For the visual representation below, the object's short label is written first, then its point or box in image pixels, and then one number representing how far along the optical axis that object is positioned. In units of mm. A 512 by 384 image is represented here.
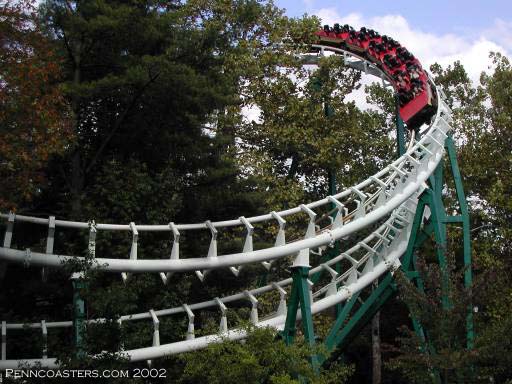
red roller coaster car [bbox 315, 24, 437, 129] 21219
